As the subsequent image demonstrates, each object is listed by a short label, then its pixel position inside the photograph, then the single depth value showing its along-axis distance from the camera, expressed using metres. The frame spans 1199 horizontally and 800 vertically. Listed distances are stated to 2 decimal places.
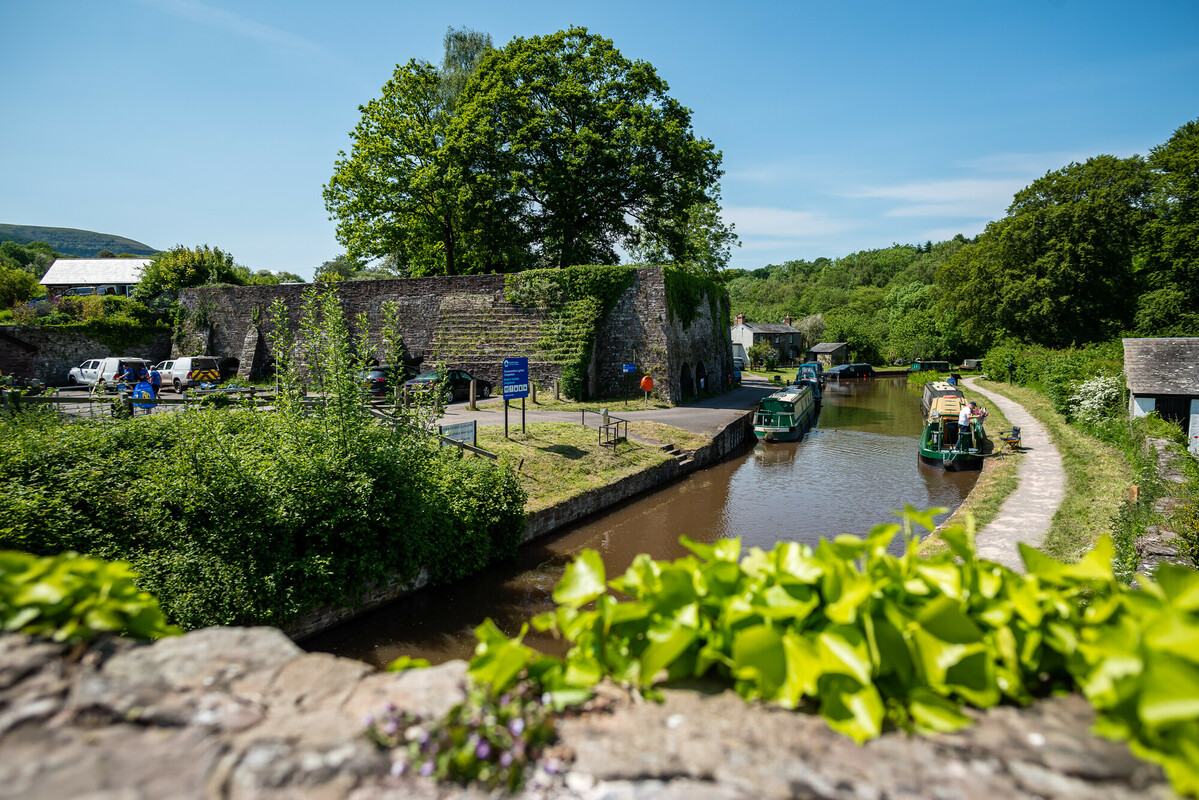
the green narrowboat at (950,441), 19.17
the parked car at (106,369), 27.41
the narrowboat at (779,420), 24.58
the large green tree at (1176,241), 33.69
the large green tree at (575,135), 28.31
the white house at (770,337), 60.78
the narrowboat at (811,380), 35.97
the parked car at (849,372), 55.77
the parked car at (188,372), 27.91
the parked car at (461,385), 26.56
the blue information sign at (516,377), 15.41
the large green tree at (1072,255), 37.78
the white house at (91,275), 52.69
